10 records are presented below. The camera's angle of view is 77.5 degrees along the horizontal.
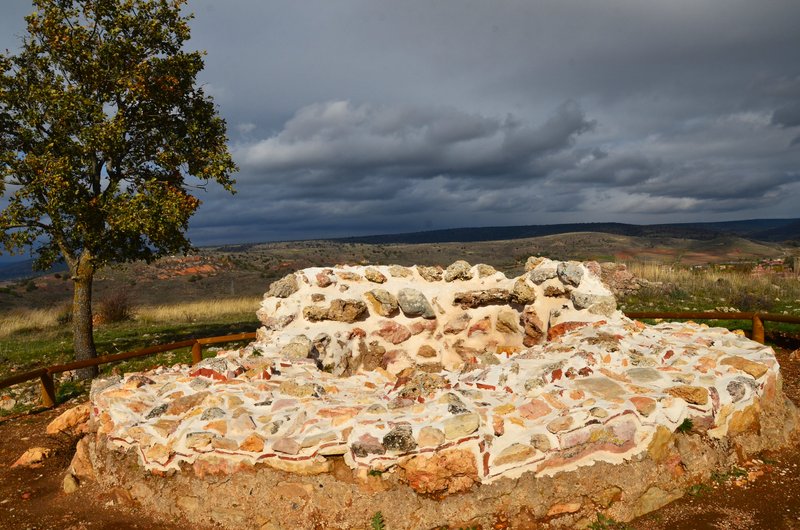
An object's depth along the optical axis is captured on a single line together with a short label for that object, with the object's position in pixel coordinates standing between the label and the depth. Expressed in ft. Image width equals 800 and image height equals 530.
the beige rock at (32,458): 19.43
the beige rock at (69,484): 16.06
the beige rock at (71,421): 22.73
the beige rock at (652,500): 13.12
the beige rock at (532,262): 24.76
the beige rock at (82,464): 16.39
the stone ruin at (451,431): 12.85
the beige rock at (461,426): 13.00
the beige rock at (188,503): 13.66
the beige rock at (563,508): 12.78
